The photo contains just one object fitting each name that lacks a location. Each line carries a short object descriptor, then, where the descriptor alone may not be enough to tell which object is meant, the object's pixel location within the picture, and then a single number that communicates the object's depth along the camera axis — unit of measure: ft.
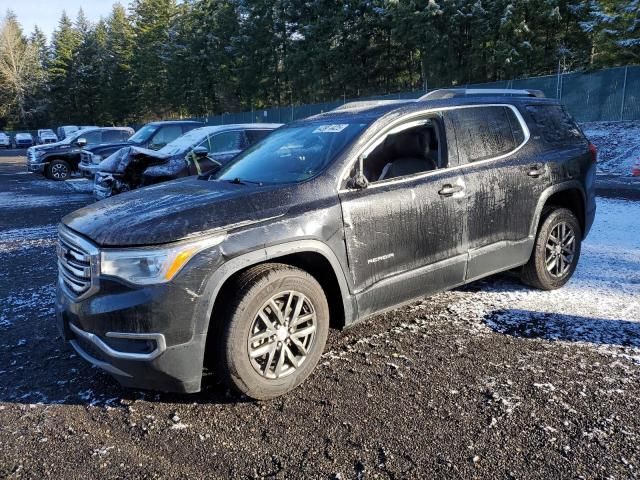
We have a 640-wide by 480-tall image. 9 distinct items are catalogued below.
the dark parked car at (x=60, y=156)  56.13
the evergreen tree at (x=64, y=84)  234.58
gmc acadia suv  9.25
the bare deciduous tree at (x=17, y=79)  230.89
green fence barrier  64.03
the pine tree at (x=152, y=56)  203.41
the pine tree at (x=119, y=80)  225.97
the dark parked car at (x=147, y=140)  43.50
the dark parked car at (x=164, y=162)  29.53
